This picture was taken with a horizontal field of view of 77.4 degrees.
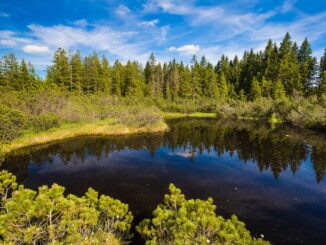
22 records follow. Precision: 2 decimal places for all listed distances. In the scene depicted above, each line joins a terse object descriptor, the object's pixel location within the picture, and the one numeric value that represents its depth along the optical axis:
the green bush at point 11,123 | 16.88
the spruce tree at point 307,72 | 52.25
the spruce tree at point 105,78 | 53.06
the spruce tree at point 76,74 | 50.08
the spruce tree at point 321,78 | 44.02
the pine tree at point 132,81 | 54.97
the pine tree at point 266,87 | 53.13
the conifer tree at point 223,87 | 60.03
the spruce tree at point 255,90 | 52.09
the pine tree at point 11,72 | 44.31
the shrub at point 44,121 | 20.76
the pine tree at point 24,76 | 44.82
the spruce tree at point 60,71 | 48.53
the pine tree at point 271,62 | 56.62
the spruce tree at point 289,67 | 51.87
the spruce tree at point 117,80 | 55.61
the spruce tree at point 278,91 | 49.44
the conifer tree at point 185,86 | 61.38
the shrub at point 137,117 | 27.09
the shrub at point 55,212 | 4.66
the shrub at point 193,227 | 4.65
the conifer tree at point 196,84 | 62.33
